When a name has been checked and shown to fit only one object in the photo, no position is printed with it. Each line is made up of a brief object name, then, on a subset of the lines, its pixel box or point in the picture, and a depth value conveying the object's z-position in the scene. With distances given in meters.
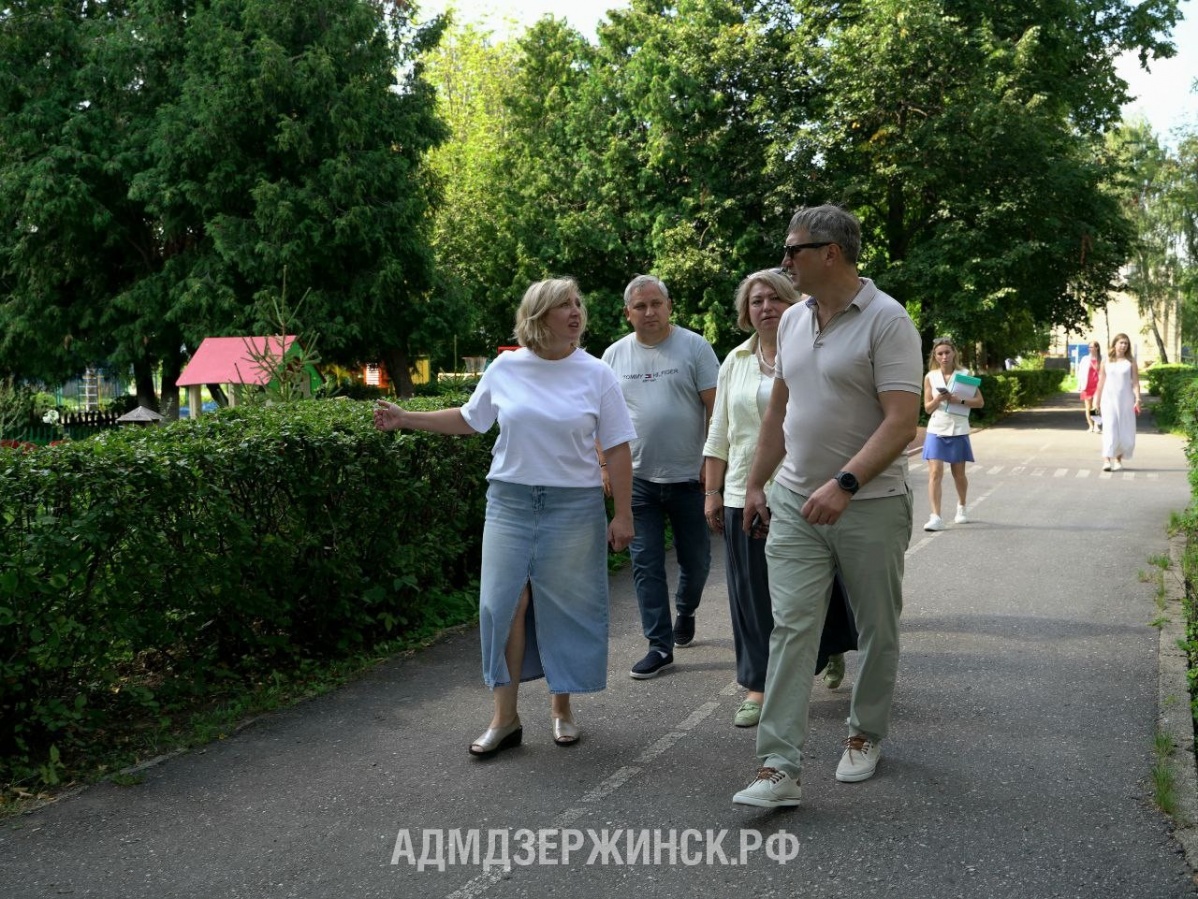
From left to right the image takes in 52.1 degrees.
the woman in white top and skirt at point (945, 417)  11.84
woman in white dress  17.20
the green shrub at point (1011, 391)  33.81
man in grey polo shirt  4.35
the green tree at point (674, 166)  34.16
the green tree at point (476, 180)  44.41
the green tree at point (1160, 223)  52.38
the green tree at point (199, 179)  31.34
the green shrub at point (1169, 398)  26.88
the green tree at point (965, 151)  31.97
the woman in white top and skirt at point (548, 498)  5.09
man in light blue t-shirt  6.45
